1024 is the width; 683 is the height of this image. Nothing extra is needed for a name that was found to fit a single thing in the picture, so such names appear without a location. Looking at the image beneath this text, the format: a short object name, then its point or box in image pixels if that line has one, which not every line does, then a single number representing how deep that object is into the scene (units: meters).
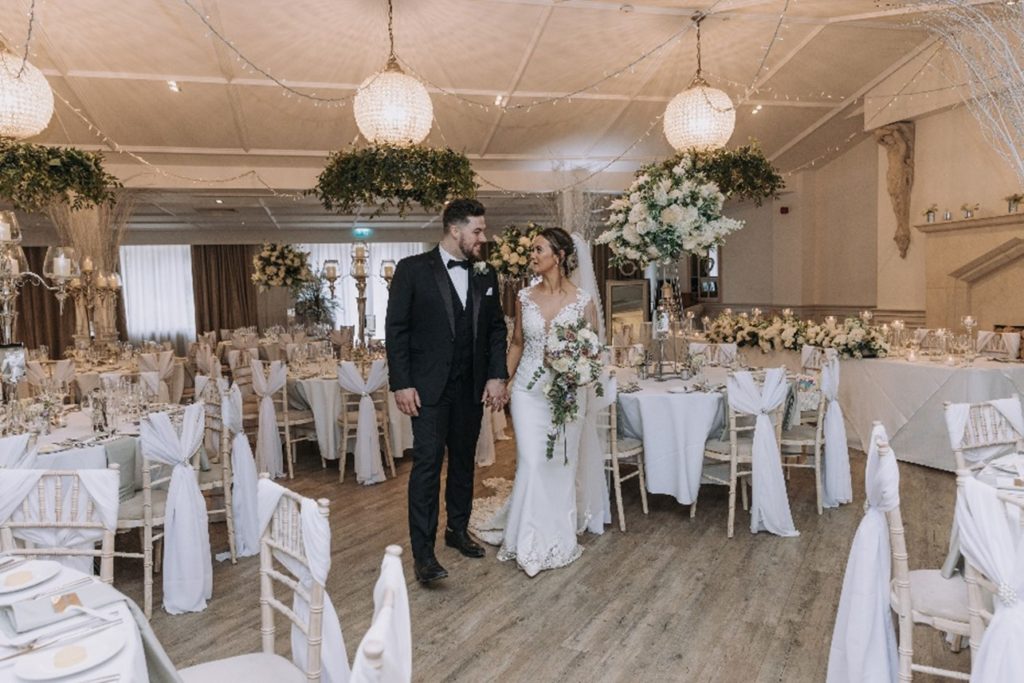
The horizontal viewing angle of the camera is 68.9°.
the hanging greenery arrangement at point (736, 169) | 6.68
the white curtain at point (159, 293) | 15.75
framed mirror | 16.27
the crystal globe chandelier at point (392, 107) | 5.15
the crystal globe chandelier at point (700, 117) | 6.21
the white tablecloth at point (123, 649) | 1.47
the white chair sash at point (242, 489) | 4.47
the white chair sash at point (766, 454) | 4.56
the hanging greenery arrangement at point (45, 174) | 4.72
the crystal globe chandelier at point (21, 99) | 4.52
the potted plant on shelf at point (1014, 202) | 7.97
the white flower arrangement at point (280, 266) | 11.16
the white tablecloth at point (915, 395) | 5.95
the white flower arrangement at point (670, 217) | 4.79
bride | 4.08
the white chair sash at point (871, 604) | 2.51
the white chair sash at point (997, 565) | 1.92
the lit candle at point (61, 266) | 5.21
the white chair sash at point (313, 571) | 1.93
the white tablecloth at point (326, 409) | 6.60
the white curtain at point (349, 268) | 17.16
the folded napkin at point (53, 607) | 1.68
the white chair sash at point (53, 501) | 2.41
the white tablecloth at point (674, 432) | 4.85
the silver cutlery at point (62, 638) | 1.58
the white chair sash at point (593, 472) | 4.58
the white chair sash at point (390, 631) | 1.28
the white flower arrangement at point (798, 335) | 6.77
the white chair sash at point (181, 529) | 3.72
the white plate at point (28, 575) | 1.88
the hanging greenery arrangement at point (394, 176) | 5.38
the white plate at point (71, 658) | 1.45
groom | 3.82
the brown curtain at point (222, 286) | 16.09
